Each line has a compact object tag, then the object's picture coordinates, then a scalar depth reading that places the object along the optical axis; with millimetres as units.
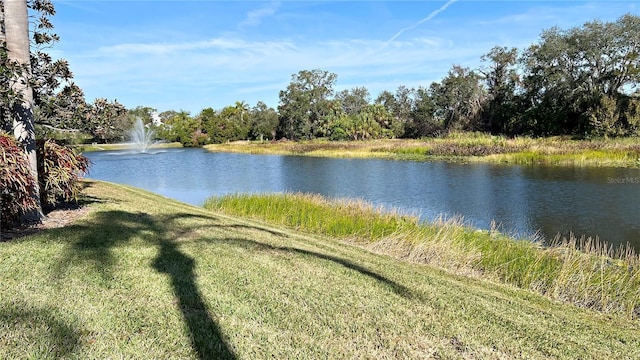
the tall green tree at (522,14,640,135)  38562
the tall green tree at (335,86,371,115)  83000
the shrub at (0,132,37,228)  5414
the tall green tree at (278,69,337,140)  66875
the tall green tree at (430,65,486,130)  54531
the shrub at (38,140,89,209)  6820
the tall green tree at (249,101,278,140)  73062
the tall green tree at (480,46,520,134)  50969
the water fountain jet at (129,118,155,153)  64938
